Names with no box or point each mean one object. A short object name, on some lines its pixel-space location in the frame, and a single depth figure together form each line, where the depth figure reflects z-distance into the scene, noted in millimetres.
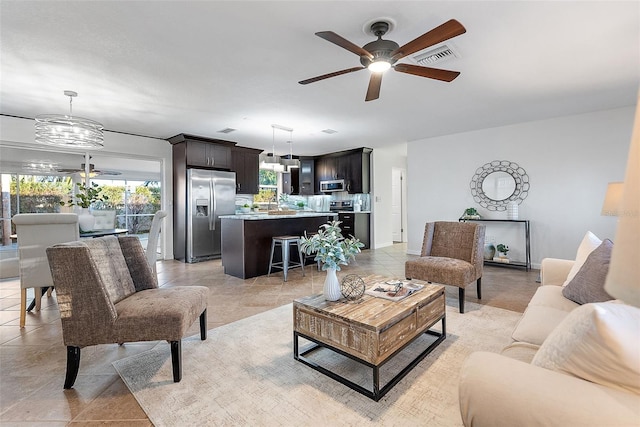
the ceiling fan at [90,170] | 5232
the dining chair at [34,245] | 2783
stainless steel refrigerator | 5784
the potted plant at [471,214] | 5344
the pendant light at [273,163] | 5240
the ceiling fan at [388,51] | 1880
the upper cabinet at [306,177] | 8195
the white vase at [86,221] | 3871
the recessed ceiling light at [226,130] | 5273
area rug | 1573
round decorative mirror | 5133
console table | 4914
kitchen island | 4414
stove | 7633
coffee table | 1715
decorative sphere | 2143
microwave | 7575
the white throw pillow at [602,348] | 798
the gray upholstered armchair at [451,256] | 3035
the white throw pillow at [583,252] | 2150
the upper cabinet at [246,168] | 6738
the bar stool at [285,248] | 4289
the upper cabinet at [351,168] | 7215
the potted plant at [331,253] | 2094
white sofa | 752
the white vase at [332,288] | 2090
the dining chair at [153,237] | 3359
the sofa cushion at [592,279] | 1738
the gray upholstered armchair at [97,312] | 1761
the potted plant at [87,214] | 3816
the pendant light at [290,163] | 5410
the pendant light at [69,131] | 3227
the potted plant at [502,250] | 5141
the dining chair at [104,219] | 4344
